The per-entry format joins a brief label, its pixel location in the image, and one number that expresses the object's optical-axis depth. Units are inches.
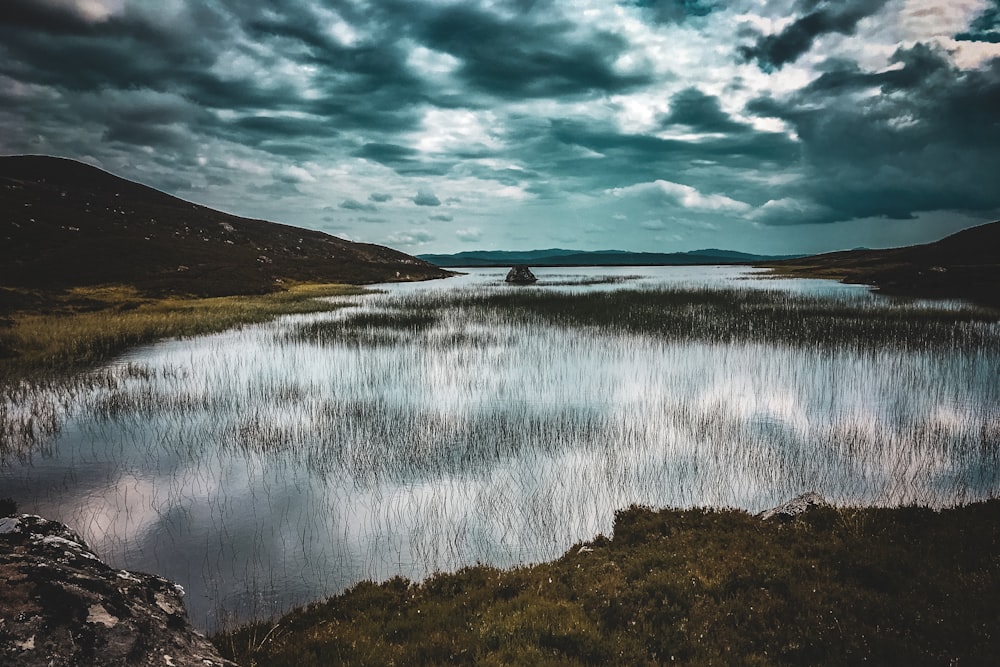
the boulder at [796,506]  462.9
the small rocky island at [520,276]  4749.0
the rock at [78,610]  189.9
